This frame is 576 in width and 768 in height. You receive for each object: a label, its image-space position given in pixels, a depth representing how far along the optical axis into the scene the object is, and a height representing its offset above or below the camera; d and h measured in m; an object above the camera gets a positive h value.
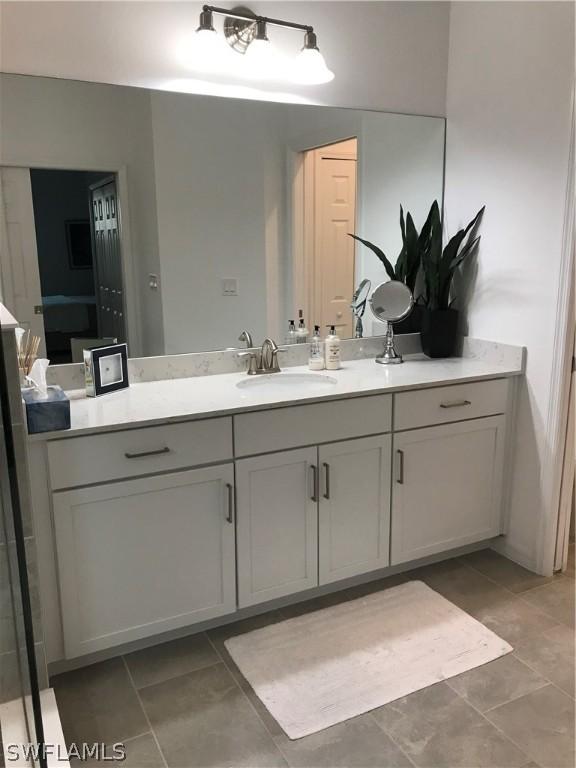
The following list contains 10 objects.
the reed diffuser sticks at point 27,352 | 1.94 -0.31
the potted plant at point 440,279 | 2.75 -0.12
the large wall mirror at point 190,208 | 2.12 +0.17
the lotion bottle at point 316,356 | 2.65 -0.42
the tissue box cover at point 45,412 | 1.75 -0.43
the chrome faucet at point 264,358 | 2.54 -0.42
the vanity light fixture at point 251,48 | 2.24 +0.72
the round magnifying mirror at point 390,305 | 2.75 -0.23
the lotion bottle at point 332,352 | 2.64 -0.41
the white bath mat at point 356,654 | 1.90 -1.31
